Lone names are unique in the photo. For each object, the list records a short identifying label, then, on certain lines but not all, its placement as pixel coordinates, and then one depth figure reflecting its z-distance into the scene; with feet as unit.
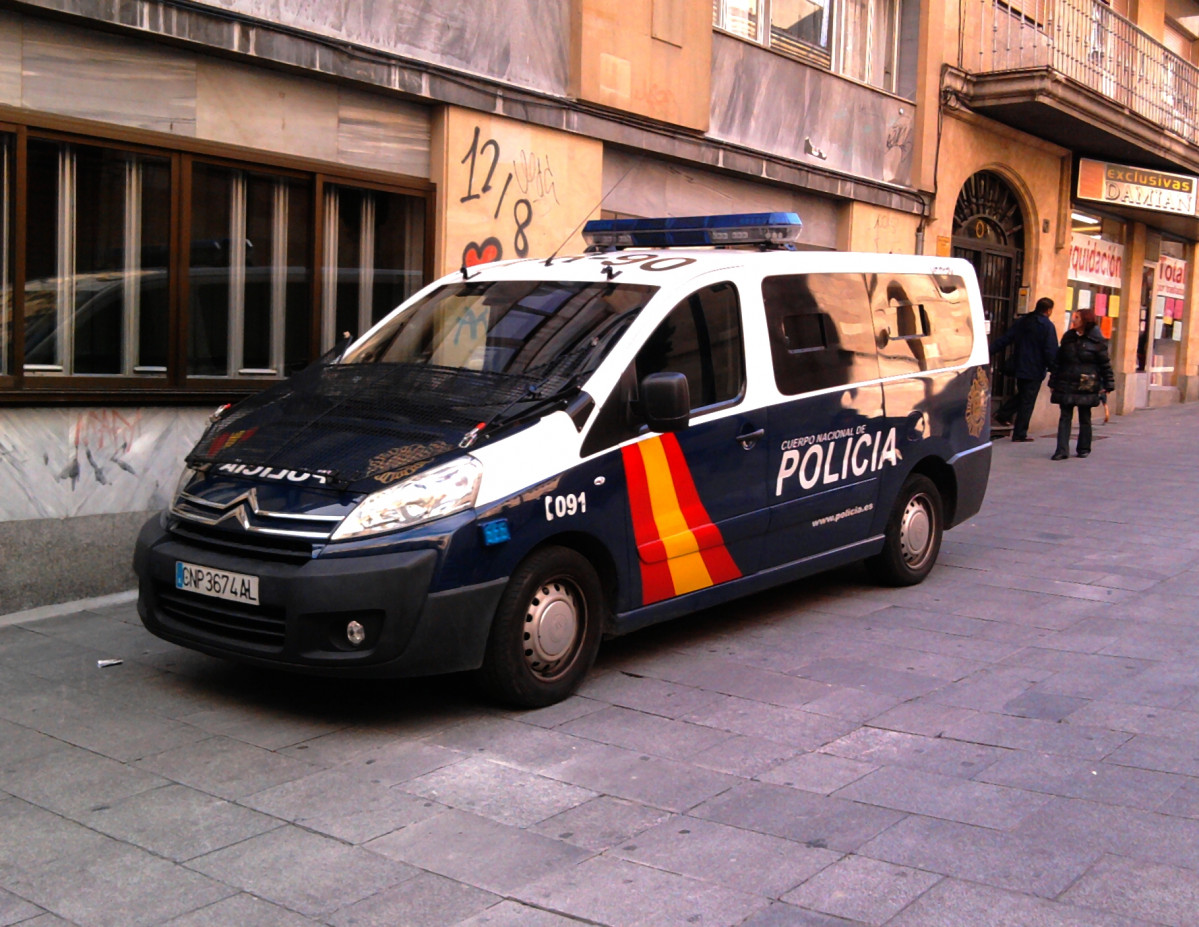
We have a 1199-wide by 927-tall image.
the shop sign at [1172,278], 81.51
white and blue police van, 16.44
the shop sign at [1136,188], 64.85
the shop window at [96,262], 24.61
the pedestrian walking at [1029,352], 53.98
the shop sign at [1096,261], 67.51
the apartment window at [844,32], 44.75
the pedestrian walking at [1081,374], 49.80
